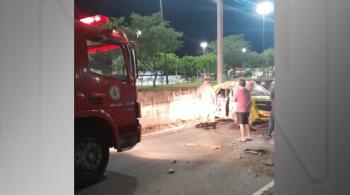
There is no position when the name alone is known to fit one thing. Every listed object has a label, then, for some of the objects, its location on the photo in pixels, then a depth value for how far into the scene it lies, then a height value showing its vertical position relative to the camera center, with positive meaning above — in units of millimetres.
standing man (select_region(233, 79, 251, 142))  6020 -253
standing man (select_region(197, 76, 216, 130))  7152 -111
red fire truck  3635 -55
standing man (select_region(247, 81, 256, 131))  6974 -566
